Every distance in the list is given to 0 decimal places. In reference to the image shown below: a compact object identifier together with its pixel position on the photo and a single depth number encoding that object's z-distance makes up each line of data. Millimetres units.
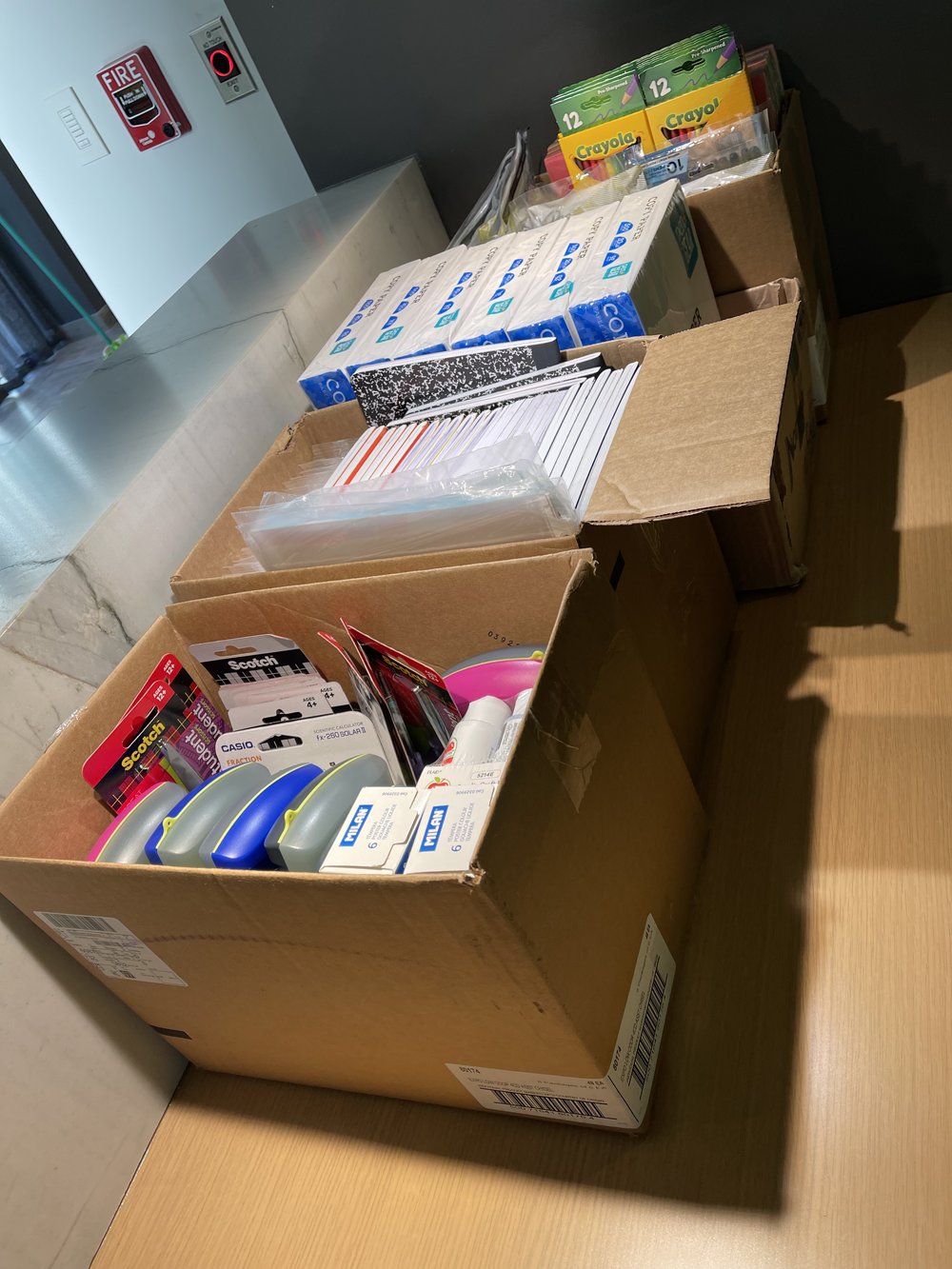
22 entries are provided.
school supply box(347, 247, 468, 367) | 1255
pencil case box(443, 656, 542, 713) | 870
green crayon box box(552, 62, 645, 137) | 1439
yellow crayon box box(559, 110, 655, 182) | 1451
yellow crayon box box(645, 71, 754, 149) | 1366
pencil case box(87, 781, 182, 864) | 852
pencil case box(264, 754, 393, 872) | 747
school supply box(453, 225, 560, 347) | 1180
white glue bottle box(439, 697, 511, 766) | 804
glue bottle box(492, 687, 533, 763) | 768
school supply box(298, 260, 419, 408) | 1291
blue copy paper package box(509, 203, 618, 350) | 1133
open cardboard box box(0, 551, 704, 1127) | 668
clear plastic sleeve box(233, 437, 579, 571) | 875
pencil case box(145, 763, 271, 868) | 808
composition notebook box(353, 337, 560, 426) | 1148
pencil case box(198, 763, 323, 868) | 770
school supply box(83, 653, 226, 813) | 930
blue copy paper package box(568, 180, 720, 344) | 1100
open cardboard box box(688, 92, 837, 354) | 1329
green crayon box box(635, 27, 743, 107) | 1361
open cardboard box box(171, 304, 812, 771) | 779
